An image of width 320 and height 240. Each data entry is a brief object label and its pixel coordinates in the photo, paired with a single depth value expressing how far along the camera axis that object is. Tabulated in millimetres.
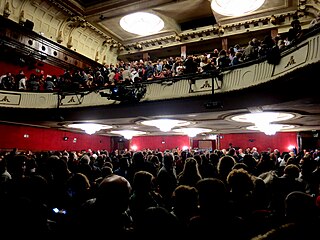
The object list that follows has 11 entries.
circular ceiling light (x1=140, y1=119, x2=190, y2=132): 12166
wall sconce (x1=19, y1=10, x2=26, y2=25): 13982
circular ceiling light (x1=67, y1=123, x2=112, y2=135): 14055
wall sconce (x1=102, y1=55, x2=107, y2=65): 19734
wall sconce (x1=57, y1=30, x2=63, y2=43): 16281
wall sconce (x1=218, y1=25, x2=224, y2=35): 16875
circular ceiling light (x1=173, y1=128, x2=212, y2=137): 16031
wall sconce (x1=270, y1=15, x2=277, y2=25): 15198
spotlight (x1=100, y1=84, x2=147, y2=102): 9473
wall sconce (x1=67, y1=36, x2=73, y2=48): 16953
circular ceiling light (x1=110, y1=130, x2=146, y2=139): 17906
